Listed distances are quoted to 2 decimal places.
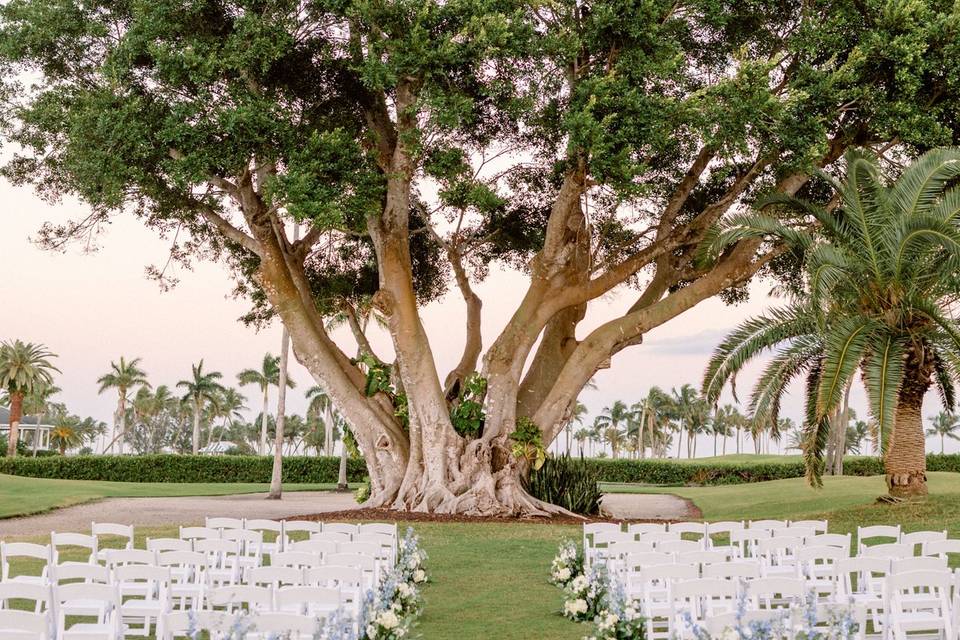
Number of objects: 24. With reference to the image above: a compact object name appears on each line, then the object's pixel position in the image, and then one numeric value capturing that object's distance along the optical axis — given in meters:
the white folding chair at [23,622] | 5.83
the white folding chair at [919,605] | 7.42
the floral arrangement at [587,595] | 10.38
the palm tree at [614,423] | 139.12
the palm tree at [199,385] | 88.25
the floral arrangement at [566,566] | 12.92
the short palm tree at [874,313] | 19.08
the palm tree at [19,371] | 65.88
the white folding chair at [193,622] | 5.48
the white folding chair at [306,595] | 6.62
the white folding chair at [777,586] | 7.19
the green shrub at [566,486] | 24.39
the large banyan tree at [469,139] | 19.91
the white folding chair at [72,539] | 10.23
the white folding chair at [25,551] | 8.99
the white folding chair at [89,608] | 6.86
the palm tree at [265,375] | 65.31
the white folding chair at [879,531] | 11.35
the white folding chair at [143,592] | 7.63
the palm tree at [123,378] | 92.38
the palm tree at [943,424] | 153.88
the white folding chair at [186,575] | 8.56
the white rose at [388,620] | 7.75
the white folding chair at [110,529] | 11.36
